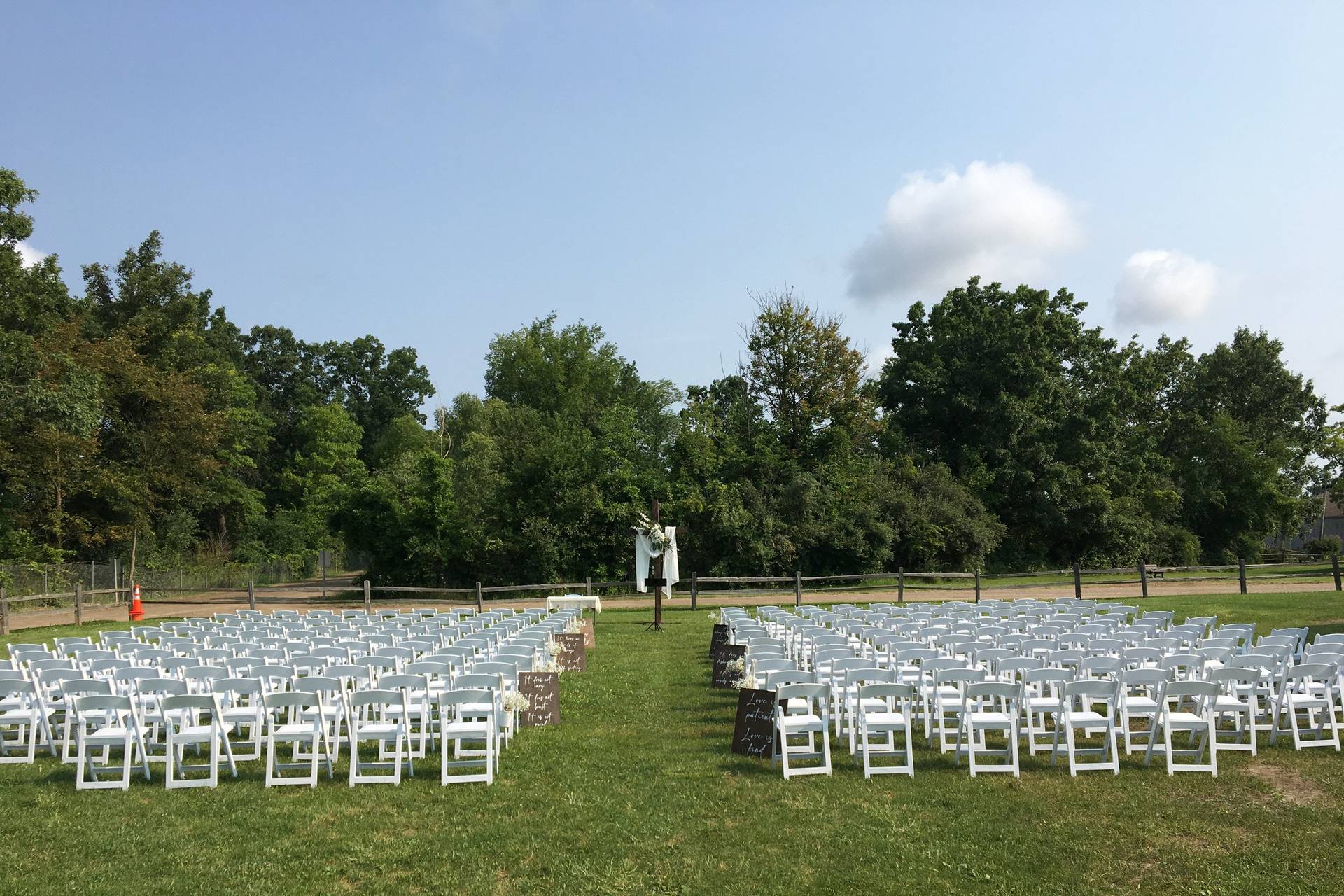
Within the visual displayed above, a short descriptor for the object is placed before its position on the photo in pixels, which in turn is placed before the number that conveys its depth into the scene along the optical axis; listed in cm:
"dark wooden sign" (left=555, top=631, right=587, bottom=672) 1554
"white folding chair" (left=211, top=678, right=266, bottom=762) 880
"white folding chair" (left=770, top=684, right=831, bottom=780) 834
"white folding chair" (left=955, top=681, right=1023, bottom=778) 824
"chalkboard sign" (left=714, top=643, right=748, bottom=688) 1337
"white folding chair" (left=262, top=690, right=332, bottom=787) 820
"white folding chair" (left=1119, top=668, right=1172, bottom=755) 882
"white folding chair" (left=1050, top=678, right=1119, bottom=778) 823
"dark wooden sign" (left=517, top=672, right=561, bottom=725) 1101
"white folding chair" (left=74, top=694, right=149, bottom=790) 812
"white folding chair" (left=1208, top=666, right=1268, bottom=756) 865
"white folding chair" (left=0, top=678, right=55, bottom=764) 925
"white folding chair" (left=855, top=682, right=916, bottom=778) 817
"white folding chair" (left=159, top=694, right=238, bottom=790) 813
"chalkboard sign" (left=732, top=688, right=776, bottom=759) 903
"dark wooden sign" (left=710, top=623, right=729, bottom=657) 1538
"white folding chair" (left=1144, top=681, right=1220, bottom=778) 814
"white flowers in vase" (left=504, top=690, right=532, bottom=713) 998
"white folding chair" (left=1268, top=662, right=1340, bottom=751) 911
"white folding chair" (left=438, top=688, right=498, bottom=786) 831
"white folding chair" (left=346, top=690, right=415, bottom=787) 824
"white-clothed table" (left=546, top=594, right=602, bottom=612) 2428
